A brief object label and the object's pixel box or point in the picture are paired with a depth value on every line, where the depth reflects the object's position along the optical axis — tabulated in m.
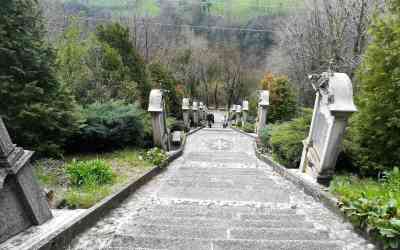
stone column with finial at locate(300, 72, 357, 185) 5.53
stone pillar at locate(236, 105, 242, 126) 32.32
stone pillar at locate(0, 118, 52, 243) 2.77
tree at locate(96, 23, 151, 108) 14.83
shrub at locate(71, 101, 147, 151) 9.08
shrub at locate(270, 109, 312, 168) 8.52
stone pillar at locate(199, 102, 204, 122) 33.02
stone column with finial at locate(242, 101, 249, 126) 28.31
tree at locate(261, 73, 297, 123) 22.36
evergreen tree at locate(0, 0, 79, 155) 6.60
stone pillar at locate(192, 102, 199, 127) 29.49
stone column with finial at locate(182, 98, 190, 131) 22.58
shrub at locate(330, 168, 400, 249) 2.97
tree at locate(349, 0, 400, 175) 6.16
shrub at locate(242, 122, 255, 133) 24.16
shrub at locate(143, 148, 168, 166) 8.30
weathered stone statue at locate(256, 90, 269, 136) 17.45
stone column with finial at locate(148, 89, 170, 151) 9.42
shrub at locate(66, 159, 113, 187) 5.50
